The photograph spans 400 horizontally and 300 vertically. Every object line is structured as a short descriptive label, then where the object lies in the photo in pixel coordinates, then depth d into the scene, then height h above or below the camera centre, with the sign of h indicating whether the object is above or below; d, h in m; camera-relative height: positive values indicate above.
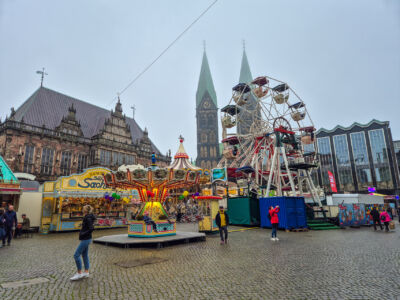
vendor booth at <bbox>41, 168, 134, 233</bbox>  17.45 +0.41
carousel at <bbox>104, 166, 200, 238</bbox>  12.23 +0.92
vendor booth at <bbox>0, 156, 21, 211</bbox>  16.20 +1.36
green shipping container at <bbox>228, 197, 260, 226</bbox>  19.42 -0.71
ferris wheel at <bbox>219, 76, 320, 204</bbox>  20.91 +6.09
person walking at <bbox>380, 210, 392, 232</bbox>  15.59 -1.29
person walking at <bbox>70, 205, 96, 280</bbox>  5.72 -0.80
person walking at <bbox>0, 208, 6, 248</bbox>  10.09 -0.66
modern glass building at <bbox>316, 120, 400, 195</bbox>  45.81 +7.63
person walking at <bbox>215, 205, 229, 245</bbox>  11.09 -0.80
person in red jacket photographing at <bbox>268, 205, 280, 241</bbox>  11.50 -0.81
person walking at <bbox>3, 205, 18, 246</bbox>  10.95 -0.57
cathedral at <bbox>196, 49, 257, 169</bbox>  76.38 +26.62
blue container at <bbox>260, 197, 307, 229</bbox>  16.14 -0.75
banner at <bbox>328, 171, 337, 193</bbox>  37.83 +2.51
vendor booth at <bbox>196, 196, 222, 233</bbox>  15.16 -0.56
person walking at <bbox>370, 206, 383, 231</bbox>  16.50 -1.09
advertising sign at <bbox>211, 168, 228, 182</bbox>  19.70 +2.20
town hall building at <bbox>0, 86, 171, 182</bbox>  29.66 +9.21
